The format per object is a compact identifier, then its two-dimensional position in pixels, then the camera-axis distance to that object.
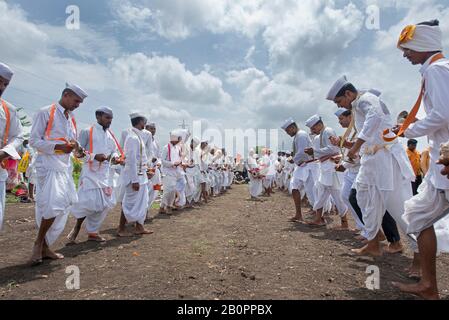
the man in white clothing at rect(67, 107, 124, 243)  5.32
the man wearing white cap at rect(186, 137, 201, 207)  10.92
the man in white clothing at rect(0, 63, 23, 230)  3.58
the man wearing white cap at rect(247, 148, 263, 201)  14.60
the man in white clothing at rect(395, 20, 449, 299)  2.75
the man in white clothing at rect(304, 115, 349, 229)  6.70
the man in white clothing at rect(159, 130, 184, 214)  9.39
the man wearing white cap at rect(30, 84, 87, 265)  4.16
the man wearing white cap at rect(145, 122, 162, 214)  7.94
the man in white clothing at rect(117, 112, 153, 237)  6.07
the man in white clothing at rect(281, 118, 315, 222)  7.42
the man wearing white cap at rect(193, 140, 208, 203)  12.34
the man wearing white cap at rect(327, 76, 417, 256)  4.11
